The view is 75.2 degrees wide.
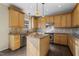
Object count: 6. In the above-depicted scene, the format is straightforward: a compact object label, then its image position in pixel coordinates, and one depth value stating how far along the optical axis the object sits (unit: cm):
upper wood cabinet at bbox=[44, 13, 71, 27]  244
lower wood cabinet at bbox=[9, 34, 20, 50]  168
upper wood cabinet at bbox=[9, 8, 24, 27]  178
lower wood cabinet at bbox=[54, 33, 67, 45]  232
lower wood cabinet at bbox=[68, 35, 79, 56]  122
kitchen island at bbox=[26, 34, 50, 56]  120
